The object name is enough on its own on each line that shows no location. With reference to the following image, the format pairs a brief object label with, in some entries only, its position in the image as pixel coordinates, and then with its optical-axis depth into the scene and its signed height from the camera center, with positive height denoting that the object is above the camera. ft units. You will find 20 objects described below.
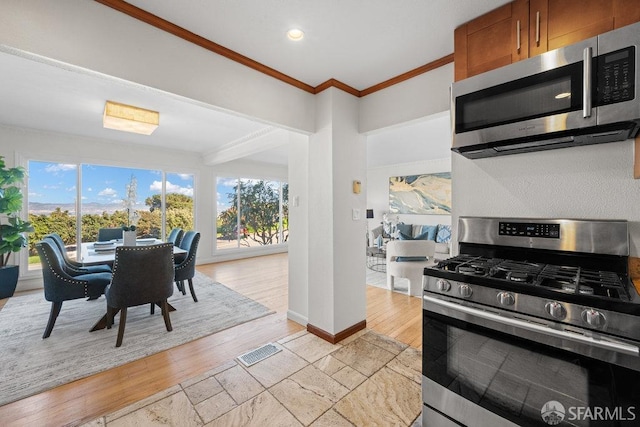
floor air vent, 7.62 -4.23
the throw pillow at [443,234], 21.11 -1.85
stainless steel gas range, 3.30 -1.68
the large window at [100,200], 15.31 +0.63
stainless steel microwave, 3.99 +1.88
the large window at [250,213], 23.00 -0.23
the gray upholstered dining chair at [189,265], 12.09 -2.48
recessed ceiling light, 6.12 +4.06
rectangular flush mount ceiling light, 10.51 +3.70
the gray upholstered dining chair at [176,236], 14.64 -1.45
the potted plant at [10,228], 12.50 -0.86
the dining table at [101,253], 9.50 -1.74
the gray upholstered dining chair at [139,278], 8.45 -2.20
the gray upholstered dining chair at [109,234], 14.38 -1.29
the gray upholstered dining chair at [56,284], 8.66 -2.46
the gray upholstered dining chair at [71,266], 10.70 -2.25
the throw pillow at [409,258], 13.94 -2.49
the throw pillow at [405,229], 22.50 -1.56
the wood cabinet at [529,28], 4.42 +3.34
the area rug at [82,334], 7.07 -4.21
